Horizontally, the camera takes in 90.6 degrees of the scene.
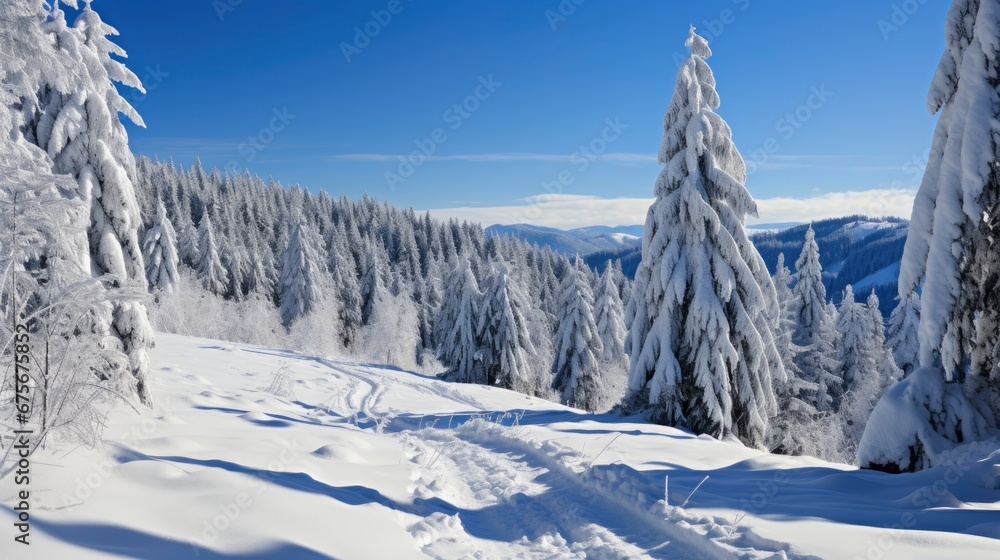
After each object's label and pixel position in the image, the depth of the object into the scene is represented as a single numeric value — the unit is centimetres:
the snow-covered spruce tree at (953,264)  609
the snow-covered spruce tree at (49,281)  433
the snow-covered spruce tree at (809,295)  3384
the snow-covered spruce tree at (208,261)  5516
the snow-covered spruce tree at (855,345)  3406
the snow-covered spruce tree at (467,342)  3127
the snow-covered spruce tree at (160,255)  4344
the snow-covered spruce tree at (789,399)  1892
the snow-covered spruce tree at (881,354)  3158
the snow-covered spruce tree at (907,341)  3212
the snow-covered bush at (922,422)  659
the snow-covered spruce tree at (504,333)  3052
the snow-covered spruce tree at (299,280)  4931
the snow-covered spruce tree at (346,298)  5700
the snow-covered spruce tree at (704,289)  1289
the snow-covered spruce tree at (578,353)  3006
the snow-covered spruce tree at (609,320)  3881
